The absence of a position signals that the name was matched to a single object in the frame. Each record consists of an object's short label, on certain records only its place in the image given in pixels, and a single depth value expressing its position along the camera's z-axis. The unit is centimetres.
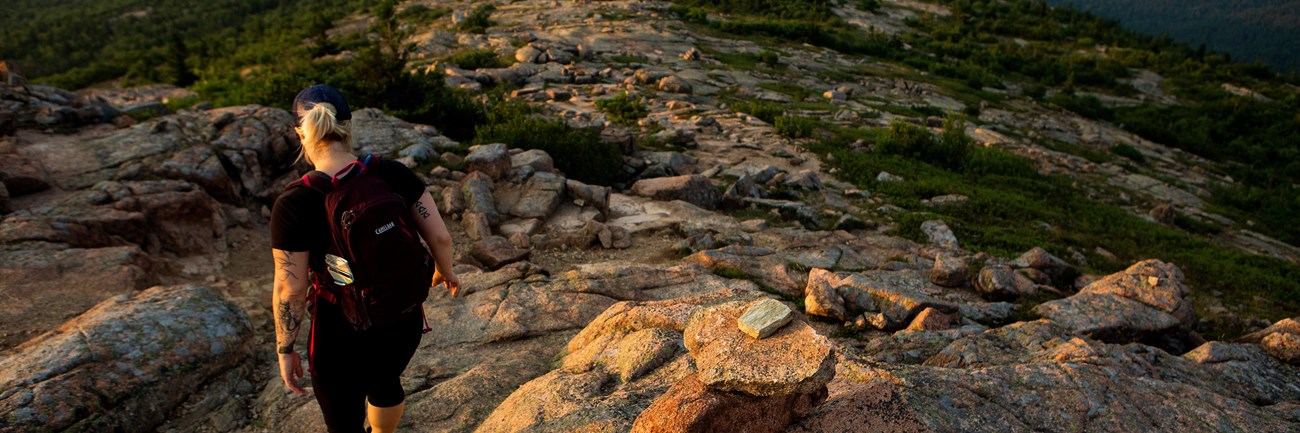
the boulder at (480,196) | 957
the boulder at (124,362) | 421
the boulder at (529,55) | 2422
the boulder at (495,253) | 789
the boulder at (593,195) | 1039
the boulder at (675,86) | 2164
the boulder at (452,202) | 956
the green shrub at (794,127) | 1719
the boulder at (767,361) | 301
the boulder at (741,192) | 1152
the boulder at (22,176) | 730
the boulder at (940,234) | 1040
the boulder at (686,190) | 1124
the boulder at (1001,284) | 784
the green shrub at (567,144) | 1217
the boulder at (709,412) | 308
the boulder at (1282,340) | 589
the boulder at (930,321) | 605
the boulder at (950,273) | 812
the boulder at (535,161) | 1116
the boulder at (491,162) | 1070
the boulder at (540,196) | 986
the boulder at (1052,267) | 895
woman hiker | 313
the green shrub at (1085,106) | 2714
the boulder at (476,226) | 890
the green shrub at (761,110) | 1914
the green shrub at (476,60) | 2320
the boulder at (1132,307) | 647
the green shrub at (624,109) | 1788
